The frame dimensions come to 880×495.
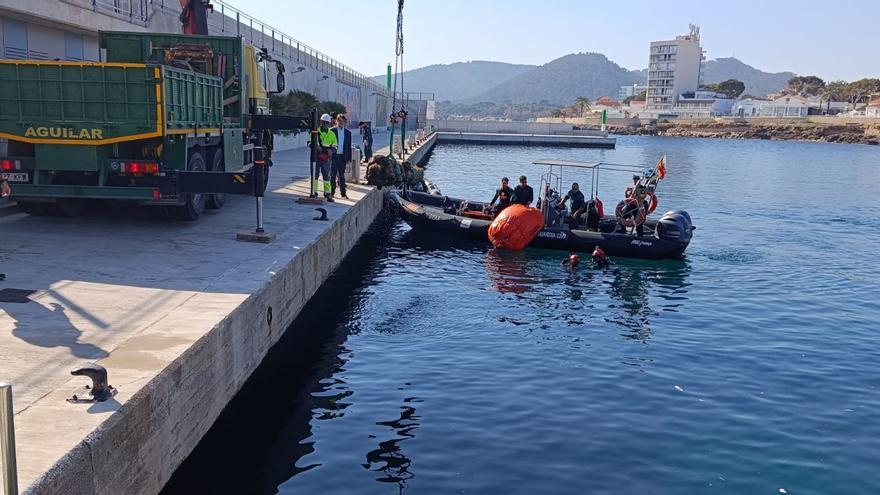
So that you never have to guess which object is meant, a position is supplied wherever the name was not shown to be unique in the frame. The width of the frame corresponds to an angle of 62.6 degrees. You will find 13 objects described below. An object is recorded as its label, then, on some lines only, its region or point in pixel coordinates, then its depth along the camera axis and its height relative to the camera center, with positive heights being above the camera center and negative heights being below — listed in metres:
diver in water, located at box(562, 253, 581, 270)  16.97 -2.75
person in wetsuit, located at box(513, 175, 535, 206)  19.56 -1.42
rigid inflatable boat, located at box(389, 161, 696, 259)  18.22 -2.26
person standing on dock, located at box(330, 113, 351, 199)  18.89 -0.39
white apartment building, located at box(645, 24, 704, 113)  184.25 +19.48
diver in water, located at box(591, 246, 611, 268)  17.47 -2.76
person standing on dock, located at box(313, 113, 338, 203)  17.84 -0.23
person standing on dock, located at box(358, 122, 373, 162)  31.11 -0.02
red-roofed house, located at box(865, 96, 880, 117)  158.00 +9.09
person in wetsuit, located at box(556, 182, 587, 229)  19.38 -1.62
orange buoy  18.23 -2.12
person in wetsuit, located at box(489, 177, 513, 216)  19.94 -1.49
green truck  11.55 -0.05
